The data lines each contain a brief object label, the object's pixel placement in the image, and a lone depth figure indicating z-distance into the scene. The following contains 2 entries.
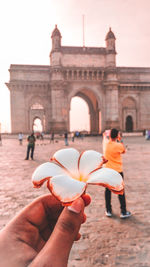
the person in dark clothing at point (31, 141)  9.60
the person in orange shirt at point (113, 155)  3.47
